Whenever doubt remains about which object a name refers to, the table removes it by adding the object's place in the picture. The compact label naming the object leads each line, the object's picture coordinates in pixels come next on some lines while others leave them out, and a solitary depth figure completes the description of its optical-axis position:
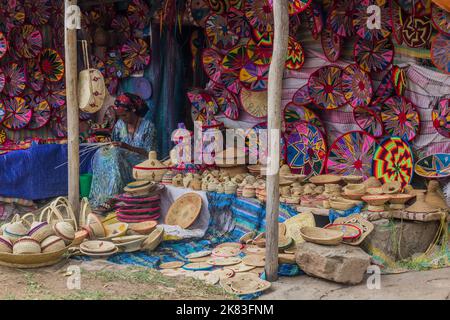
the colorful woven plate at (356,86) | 5.45
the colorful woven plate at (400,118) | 5.22
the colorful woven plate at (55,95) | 8.05
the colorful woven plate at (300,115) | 5.90
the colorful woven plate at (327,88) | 5.68
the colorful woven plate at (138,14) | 7.31
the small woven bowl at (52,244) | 4.38
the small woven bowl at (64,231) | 4.52
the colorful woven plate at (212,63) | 6.45
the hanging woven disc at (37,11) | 7.72
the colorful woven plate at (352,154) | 5.49
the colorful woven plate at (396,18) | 5.17
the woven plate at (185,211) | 5.49
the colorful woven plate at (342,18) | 5.51
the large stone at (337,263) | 4.04
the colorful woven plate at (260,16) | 5.96
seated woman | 6.16
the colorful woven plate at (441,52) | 4.94
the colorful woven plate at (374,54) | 5.36
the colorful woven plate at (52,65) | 7.93
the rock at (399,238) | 4.54
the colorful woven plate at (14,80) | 7.77
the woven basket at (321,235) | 4.20
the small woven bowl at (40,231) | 4.42
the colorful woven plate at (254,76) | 6.25
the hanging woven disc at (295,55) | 5.92
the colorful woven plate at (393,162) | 5.19
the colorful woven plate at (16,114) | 7.83
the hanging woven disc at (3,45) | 7.38
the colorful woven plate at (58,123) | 8.12
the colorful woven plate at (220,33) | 6.34
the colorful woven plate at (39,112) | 7.95
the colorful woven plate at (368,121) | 5.44
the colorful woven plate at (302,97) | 5.91
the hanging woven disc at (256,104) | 6.36
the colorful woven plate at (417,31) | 5.13
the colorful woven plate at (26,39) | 7.75
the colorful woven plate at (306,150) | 5.82
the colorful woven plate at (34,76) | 7.90
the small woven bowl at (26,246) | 4.30
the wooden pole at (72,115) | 5.16
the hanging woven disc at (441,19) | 4.88
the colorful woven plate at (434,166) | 5.04
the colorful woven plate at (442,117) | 5.02
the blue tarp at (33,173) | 6.32
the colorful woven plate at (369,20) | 5.26
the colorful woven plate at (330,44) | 5.62
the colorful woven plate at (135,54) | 7.38
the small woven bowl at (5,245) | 4.33
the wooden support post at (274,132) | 4.08
